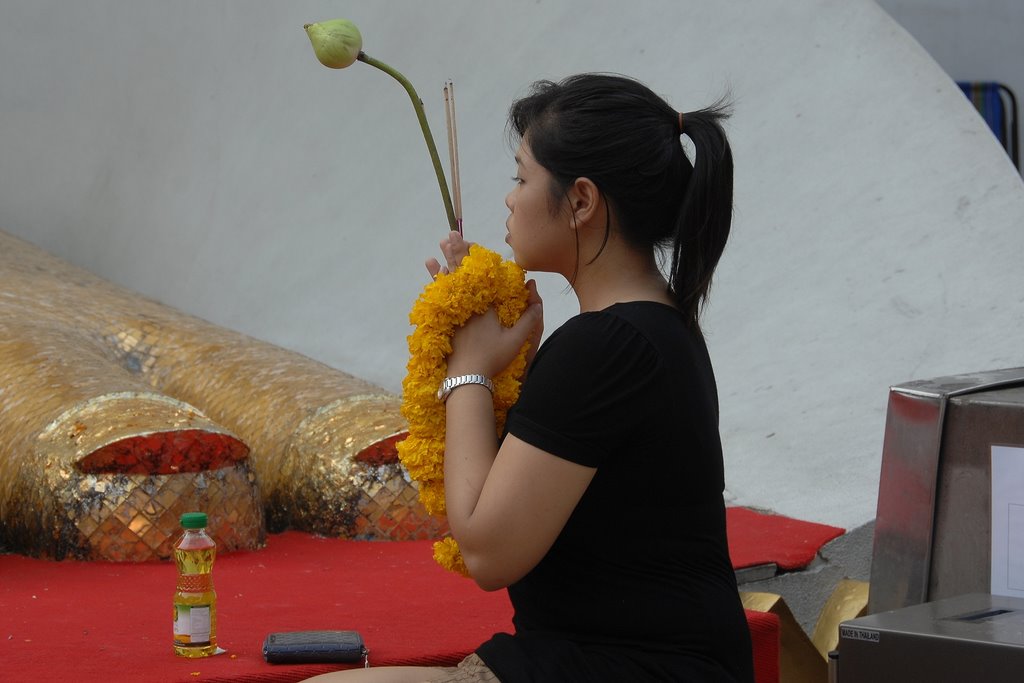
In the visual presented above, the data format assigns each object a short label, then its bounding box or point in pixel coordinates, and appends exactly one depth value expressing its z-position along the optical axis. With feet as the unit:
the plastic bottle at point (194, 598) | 11.93
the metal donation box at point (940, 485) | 11.63
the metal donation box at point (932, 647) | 10.29
